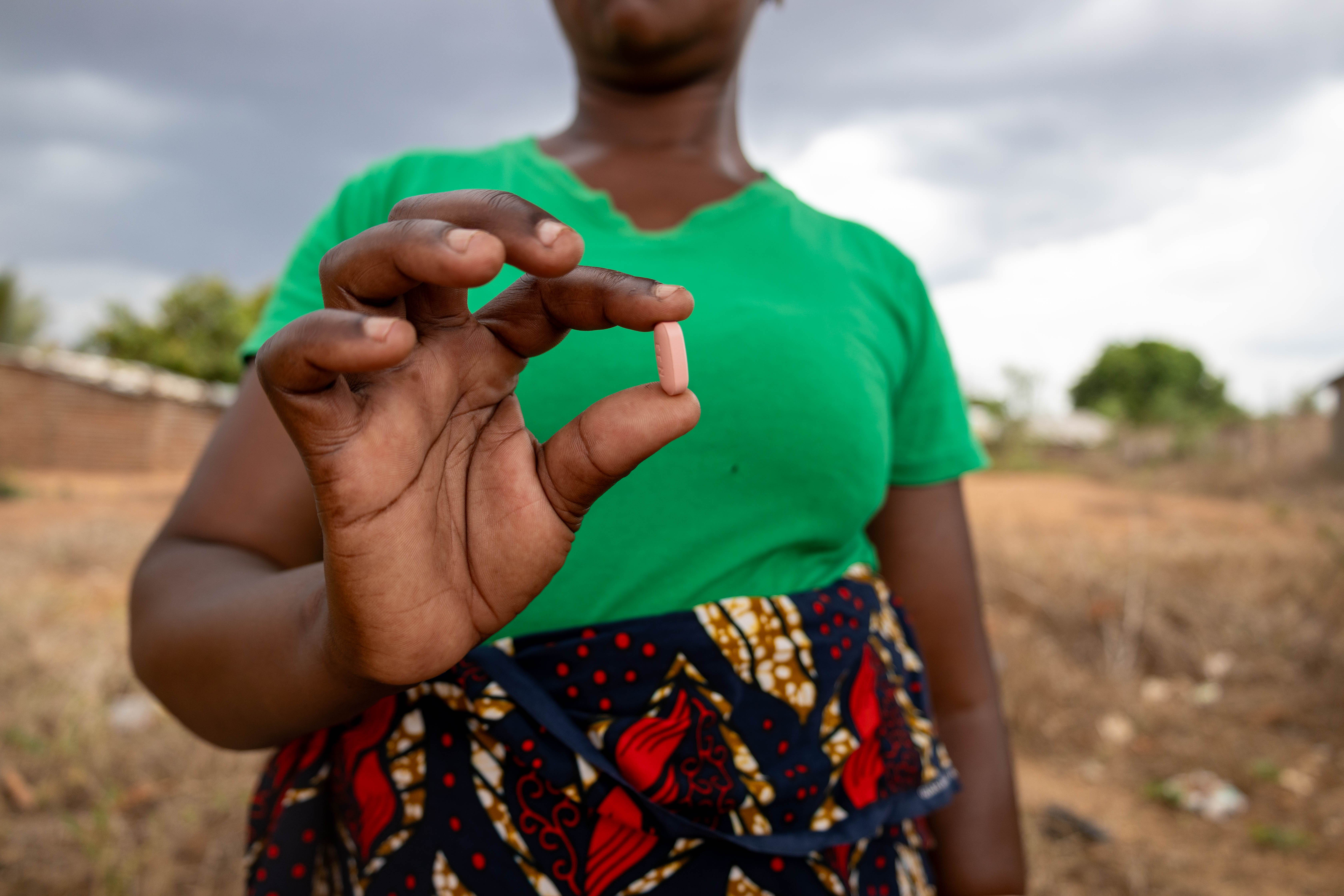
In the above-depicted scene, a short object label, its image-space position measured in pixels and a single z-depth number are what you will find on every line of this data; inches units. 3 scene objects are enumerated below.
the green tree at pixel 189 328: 794.2
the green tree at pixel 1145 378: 1267.2
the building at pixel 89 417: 560.4
